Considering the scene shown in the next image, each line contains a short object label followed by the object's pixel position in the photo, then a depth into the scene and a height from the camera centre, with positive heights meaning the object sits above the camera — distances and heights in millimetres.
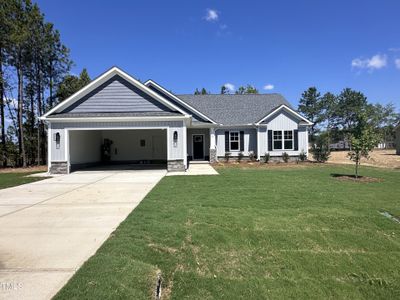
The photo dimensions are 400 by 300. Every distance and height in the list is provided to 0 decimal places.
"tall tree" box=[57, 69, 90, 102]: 27722 +6190
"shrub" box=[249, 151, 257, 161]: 22716 -663
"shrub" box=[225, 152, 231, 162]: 22531 -626
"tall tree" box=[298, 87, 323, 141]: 61062 +8463
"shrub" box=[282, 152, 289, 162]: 21944 -747
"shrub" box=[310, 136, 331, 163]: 21797 -401
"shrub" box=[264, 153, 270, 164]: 21891 -802
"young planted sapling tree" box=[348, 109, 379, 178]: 13219 +370
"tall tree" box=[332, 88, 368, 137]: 60562 +8345
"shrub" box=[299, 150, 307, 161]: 22297 -701
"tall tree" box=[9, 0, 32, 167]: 22156 +8385
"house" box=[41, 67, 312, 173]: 15969 +1440
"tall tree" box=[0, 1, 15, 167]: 21766 +8383
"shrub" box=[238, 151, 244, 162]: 22630 -645
